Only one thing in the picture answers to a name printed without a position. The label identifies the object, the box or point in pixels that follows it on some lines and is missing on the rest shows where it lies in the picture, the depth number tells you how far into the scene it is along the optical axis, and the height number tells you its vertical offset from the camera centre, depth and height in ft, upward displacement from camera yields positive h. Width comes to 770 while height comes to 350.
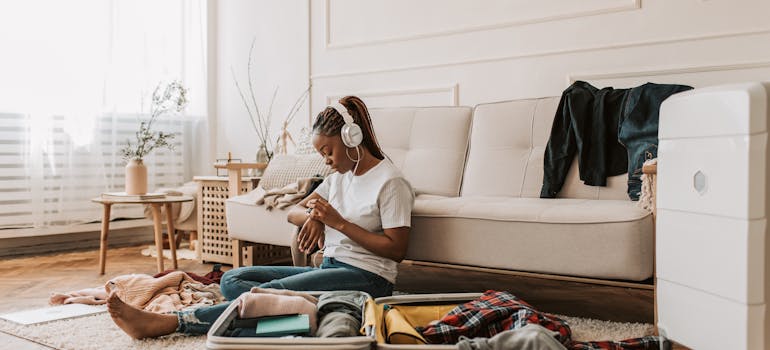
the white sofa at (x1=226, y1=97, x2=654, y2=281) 6.88 -0.57
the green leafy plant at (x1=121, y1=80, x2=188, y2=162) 14.62 +1.17
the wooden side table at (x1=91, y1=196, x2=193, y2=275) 10.93 -1.03
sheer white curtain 13.00 +1.33
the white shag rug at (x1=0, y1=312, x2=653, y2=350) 6.77 -1.89
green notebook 5.37 -1.38
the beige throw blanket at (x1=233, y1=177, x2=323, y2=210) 9.91 -0.57
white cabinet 4.75 -0.47
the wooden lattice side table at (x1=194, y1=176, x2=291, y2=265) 12.11 -1.25
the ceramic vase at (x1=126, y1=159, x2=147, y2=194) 11.30 -0.35
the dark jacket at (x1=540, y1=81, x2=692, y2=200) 8.42 +0.34
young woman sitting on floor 6.87 -0.81
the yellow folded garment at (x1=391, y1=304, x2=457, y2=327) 6.18 -1.44
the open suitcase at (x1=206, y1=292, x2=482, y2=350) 4.91 -1.36
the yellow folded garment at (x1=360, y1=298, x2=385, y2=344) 5.21 -1.32
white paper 7.95 -1.92
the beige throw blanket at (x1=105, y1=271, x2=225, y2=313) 8.24 -1.72
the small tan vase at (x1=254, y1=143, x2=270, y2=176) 13.70 +0.04
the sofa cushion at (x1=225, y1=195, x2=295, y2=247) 9.95 -1.01
